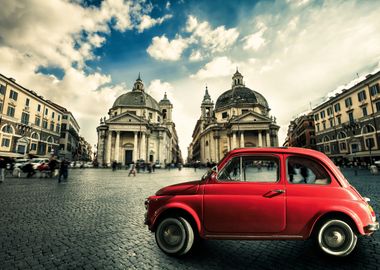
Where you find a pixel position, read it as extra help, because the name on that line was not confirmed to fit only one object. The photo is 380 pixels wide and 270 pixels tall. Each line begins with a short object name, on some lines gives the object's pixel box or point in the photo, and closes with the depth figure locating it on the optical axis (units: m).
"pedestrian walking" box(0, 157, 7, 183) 12.02
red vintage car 2.91
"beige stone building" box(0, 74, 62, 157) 32.44
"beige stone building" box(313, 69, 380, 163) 31.86
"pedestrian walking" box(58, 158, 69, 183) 13.33
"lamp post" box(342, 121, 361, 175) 35.66
